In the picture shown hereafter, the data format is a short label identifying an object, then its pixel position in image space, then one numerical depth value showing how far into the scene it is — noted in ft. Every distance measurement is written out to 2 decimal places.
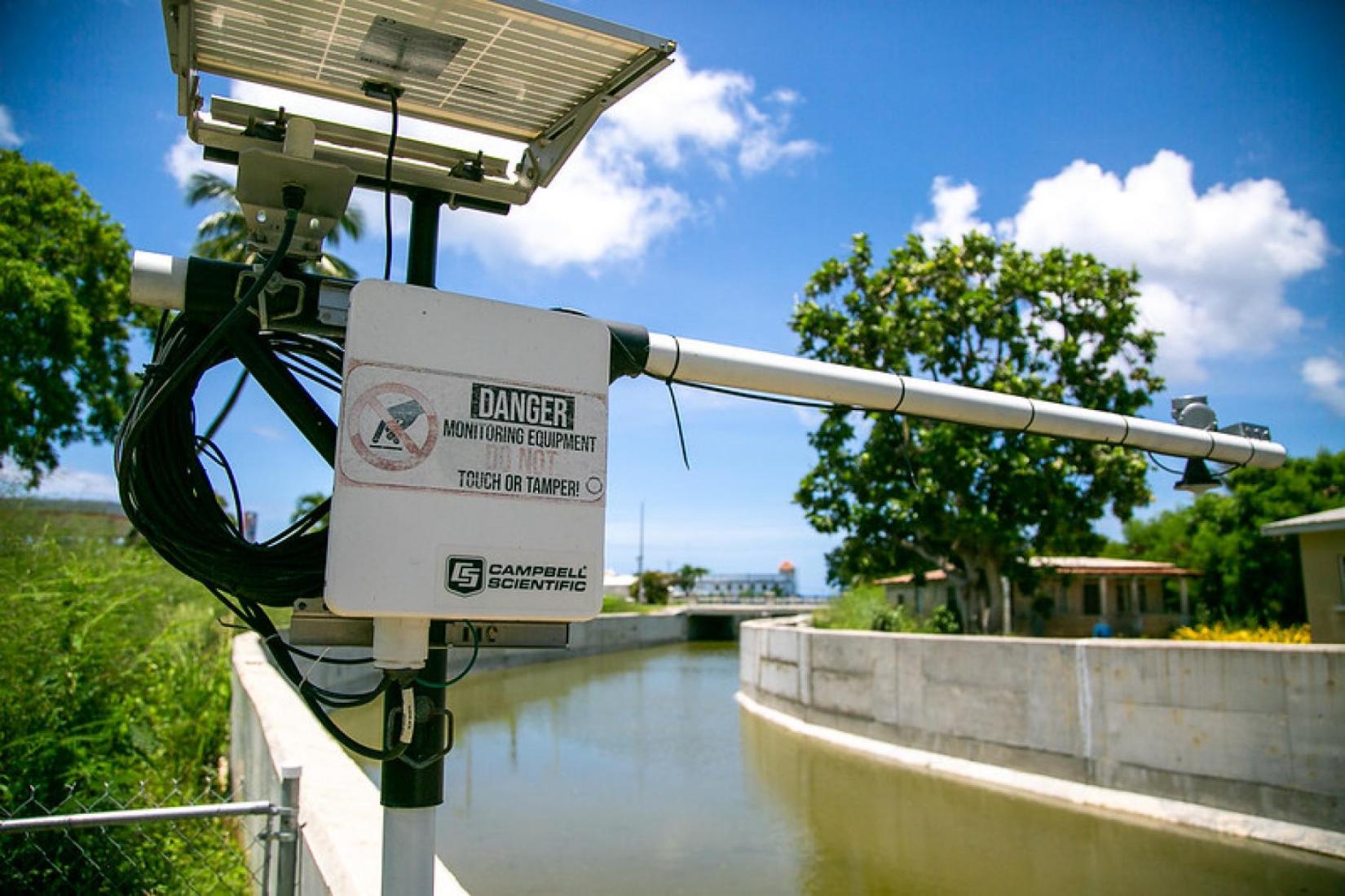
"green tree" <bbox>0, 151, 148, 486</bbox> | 70.79
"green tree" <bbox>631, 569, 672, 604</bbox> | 222.69
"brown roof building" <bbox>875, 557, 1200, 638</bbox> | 83.25
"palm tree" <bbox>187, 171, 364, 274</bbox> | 81.51
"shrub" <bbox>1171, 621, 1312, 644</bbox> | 41.98
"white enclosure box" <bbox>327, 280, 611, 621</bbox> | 6.25
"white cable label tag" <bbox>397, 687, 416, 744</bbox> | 6.89
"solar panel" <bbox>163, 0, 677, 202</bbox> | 6.90
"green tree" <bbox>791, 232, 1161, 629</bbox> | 60.29
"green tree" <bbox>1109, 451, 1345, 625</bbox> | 82.02
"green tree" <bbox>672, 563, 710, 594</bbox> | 266.36
